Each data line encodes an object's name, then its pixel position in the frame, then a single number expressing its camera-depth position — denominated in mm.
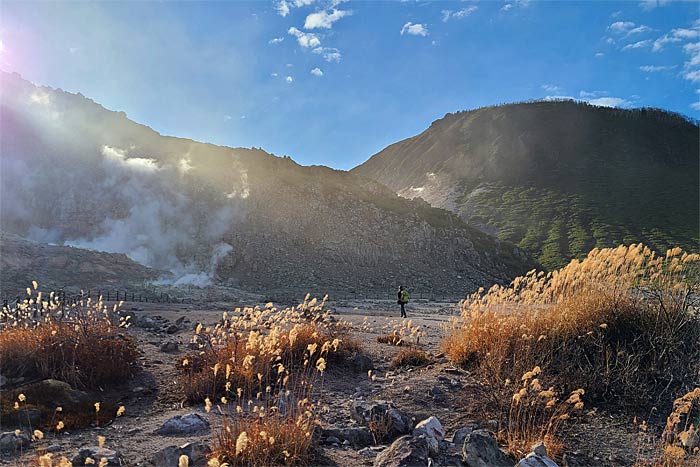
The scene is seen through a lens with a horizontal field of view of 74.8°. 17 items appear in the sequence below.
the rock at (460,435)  5126
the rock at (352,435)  5285
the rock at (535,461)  4230
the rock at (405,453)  4367
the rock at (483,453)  4516
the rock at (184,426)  5457
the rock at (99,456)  4344
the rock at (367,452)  4918
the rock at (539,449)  4484
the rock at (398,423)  5566
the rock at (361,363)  8317
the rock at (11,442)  4875
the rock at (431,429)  5190
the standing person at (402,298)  21516
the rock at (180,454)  4407
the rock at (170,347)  10125
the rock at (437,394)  6539
